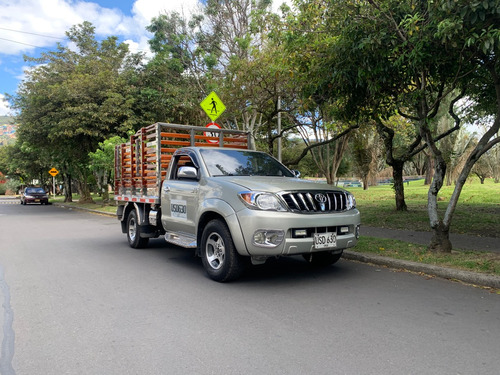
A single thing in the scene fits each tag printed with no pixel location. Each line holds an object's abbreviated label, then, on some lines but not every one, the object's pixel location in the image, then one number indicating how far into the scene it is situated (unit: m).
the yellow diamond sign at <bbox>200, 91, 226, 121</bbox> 11.05
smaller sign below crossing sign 8.89
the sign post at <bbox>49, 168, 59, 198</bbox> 36.08
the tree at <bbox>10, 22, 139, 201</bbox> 21.31
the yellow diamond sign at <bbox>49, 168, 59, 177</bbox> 36.08
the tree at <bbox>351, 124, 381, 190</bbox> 28.14
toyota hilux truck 5.32
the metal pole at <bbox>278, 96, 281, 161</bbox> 18.97
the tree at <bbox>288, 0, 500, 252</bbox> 5.77
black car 33.94
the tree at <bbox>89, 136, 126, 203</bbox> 19.83
